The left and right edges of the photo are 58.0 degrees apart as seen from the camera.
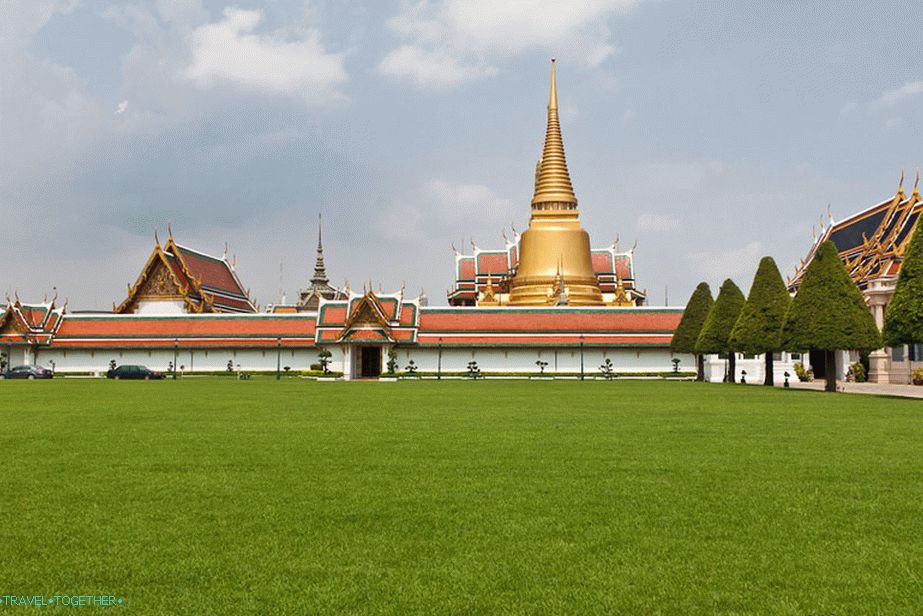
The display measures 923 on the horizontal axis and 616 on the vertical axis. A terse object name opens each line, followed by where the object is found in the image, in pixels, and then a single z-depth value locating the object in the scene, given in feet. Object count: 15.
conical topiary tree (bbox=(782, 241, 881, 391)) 97.60
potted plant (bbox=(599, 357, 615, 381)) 162.65
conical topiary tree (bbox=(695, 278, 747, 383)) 132.67
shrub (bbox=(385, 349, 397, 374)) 162.09
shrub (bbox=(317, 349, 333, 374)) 167.32
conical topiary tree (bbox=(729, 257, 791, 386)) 116.26
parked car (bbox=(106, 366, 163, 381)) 152.05
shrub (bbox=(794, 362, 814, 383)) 157.22
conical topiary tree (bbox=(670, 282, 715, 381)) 149.18
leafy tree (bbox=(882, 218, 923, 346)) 80.02
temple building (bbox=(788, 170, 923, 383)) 142.41
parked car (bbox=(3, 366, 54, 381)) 157.69
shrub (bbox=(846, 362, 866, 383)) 149.05
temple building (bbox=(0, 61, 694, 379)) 168.96
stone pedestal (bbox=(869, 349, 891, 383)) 144.05
